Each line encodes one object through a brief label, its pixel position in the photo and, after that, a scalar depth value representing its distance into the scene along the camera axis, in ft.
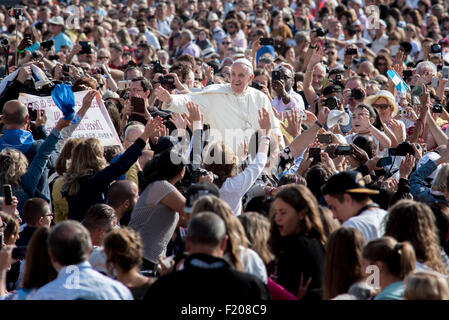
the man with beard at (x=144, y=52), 87.35
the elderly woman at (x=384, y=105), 59.06
